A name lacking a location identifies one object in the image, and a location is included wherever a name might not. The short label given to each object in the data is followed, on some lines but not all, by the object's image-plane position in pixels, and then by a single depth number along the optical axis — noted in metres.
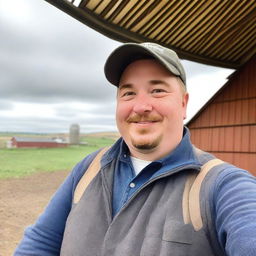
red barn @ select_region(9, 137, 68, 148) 51.09
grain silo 69.25
